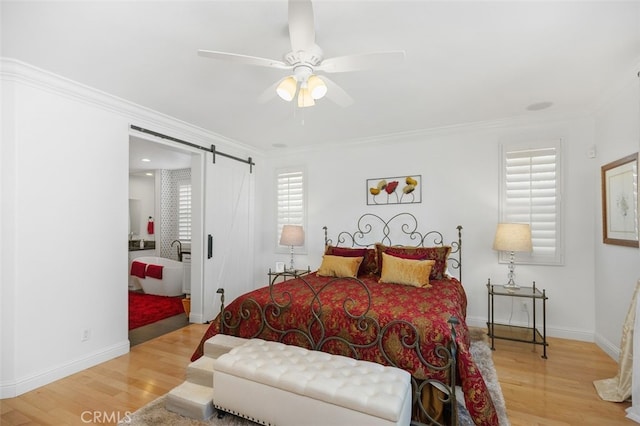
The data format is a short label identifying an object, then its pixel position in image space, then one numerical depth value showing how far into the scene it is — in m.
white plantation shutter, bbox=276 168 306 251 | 5.22
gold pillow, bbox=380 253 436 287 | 3.20
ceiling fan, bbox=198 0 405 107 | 1.69
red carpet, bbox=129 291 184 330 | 4.48
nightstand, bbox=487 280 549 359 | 3.33
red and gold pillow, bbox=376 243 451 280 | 3.57
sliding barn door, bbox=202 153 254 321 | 4.45
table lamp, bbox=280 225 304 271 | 4.65
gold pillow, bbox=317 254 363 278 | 3.65
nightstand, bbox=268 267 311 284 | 4.52
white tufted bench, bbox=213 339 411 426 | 1.70
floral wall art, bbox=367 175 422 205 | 4.41
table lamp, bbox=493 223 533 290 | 3.42
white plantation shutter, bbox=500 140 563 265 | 3.71
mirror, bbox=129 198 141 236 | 7.54
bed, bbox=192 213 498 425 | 1.98
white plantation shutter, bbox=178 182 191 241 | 6.93
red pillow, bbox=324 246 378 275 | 3.92
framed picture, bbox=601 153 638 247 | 2.77
